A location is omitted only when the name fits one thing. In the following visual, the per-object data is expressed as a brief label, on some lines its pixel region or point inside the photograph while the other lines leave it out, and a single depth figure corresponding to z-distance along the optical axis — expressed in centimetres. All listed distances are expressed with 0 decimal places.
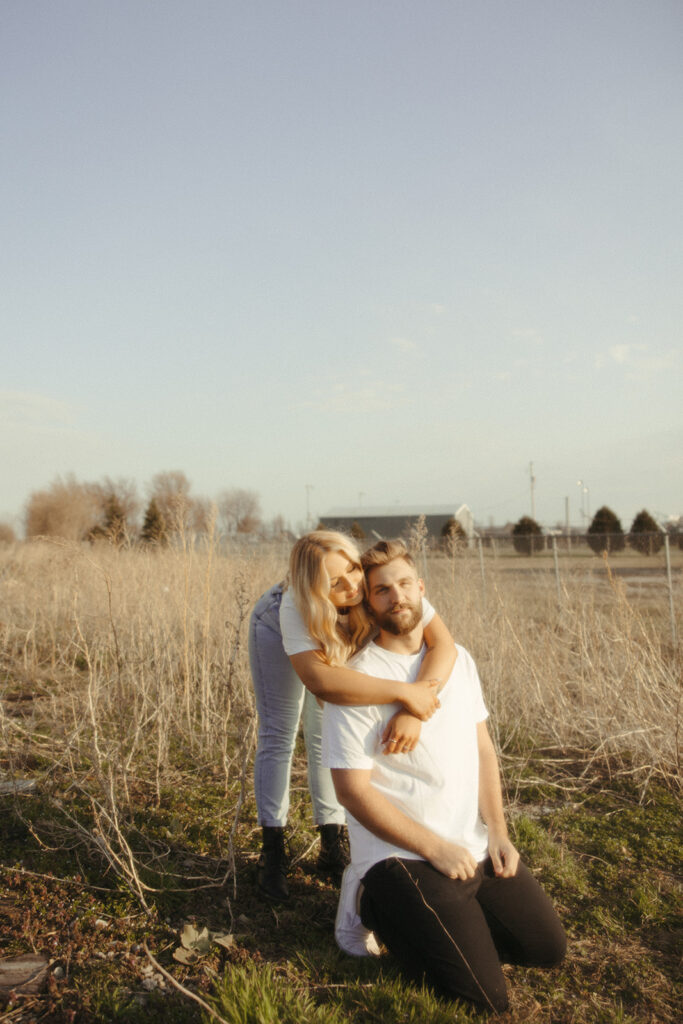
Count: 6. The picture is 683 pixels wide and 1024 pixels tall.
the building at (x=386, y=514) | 4725
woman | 224
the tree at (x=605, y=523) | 2638
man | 212
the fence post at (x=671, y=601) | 638
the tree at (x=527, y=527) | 3200
